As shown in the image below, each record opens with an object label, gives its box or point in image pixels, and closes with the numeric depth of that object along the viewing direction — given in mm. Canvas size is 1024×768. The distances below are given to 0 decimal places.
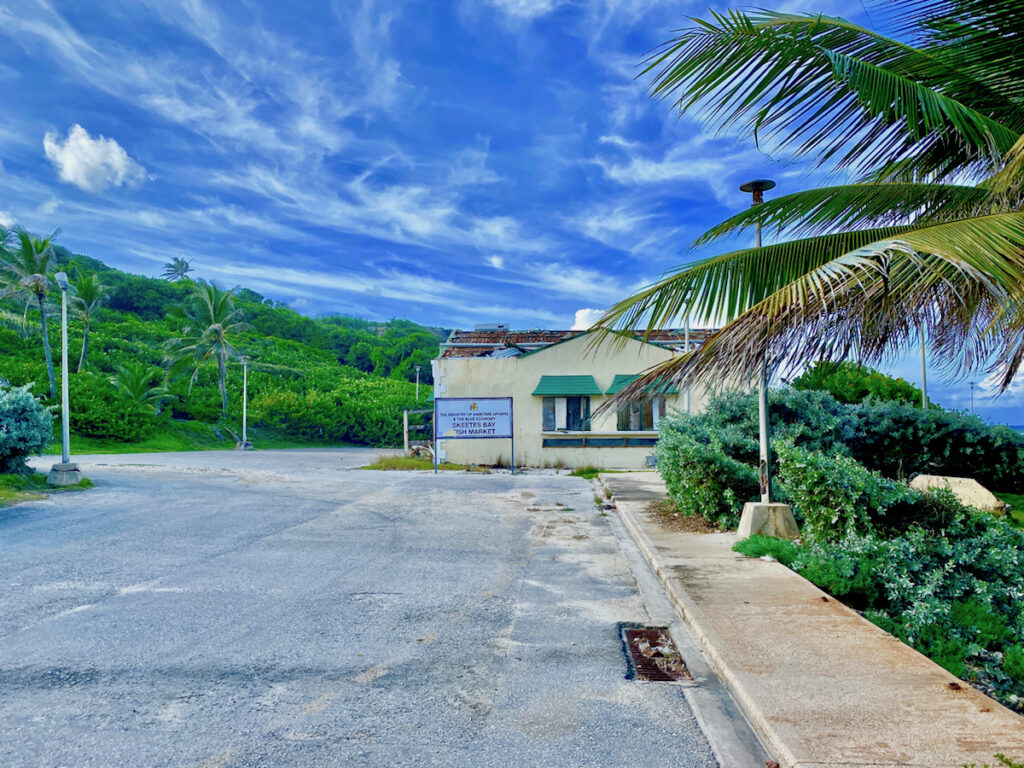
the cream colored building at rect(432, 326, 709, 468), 23297
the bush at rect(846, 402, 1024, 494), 12391
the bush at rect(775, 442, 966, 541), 6543
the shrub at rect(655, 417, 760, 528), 9039
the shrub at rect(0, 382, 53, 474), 12938
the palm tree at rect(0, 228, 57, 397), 29344
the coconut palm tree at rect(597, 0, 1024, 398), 3896
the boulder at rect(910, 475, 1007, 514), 10758
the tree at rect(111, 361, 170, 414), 37281
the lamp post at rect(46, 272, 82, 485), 14047
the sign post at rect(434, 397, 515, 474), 20758
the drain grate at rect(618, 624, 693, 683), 4203
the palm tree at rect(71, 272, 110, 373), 37094
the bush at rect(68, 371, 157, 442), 32888
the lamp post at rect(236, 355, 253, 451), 36003
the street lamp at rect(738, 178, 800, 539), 8008
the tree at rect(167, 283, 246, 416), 40625
